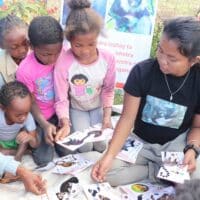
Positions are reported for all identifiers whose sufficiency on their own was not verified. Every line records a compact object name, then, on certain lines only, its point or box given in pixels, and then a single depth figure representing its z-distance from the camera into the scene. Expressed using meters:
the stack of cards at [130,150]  2.30
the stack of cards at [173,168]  2.04
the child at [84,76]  2.34
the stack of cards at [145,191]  2.14
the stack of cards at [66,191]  2.11
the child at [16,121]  2.26
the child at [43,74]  2.35
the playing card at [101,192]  2.09
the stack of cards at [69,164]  2.29
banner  3.22
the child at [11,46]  2.44
